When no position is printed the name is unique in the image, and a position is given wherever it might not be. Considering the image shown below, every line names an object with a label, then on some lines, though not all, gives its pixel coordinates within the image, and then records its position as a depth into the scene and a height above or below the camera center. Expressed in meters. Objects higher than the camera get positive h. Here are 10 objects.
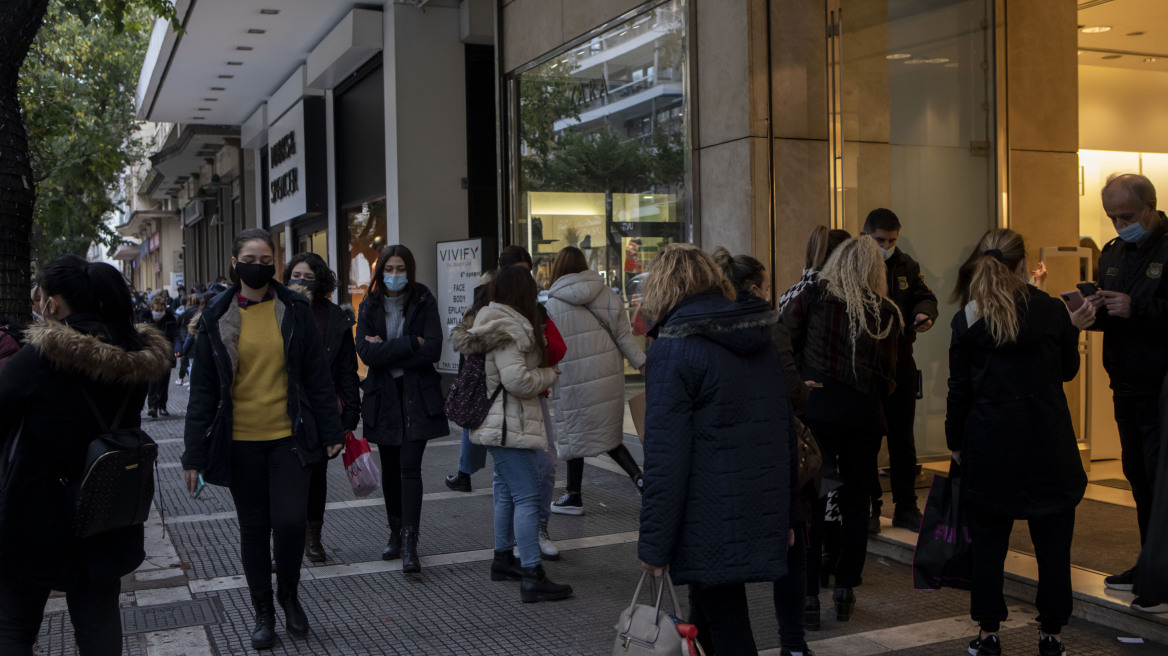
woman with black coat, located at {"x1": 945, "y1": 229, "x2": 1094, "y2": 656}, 4.22 -0.64
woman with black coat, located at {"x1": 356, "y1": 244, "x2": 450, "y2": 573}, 5.98 -0.46
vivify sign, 12.34 +0.23
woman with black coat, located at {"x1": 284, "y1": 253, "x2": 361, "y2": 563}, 5.82 -0.26
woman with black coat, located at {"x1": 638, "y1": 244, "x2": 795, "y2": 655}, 3.29 -0.55
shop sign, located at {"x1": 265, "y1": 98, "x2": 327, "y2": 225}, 17.55 +2.57
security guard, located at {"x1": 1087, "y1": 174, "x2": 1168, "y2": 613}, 4.66 -0.16
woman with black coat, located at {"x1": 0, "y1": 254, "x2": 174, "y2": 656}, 3.34 -0.48
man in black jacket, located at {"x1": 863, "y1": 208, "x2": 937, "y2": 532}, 6.36 -0.52
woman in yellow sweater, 4.64 -0.53
